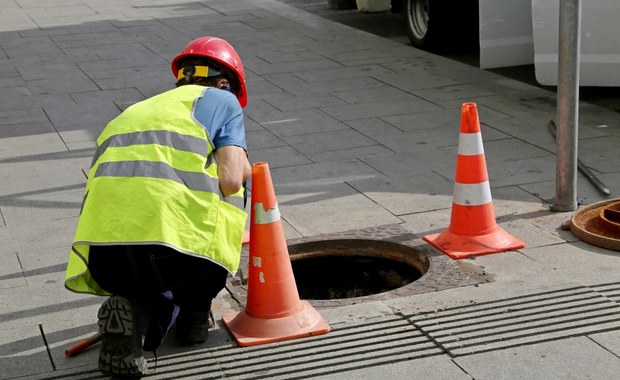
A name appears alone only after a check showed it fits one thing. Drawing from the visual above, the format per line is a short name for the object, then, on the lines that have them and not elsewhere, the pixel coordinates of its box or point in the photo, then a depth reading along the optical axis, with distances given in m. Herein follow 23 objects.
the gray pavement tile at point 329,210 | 6.17
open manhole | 5.72
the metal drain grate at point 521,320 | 4.52
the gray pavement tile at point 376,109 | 8.96
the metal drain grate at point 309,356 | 4.34
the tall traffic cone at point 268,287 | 4.61
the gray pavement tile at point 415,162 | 7.21
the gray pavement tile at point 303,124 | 8.50
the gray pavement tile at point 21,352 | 4.42
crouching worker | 4.11
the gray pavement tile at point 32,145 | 8.16
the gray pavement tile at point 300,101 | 9.39
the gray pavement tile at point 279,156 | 7.61
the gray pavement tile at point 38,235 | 5.99
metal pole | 6.07
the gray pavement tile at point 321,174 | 7.08
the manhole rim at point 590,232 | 5.57
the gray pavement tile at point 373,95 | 9.55
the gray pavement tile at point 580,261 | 5.22
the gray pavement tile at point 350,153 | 7.66
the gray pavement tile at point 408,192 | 6.45
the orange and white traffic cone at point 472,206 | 5.60
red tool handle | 4.52
